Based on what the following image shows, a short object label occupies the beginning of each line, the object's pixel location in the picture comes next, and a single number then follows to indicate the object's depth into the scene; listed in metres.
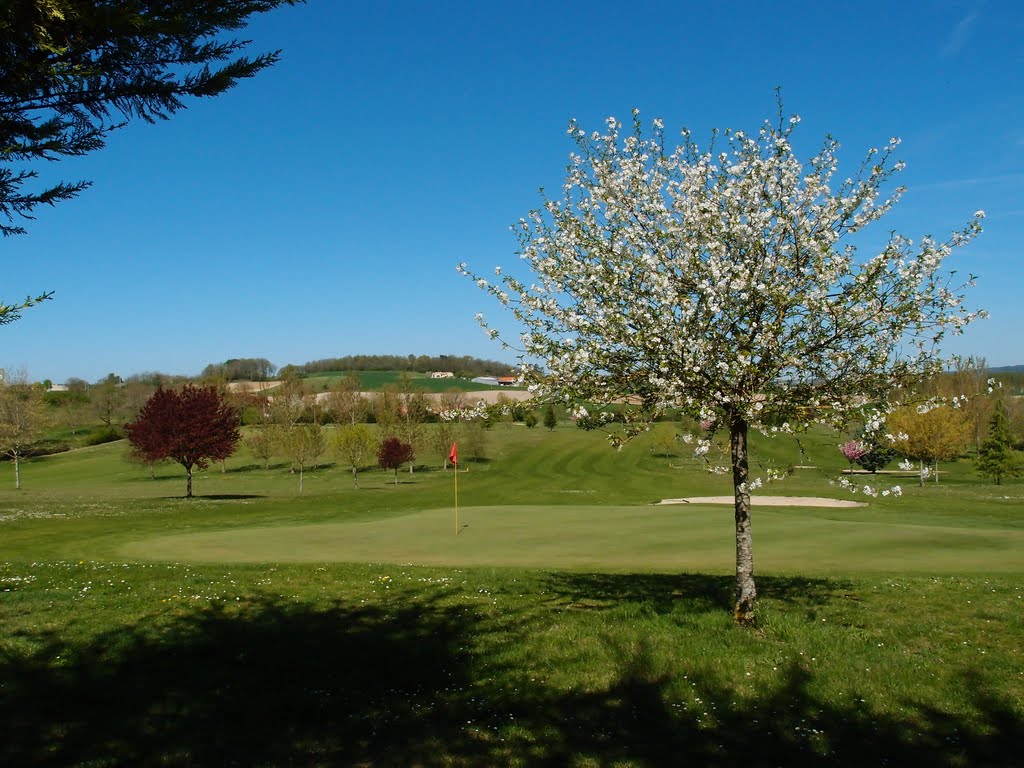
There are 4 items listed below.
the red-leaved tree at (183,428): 41.66
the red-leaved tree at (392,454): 56.56
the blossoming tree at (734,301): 8.71
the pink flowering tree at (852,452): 63.27
